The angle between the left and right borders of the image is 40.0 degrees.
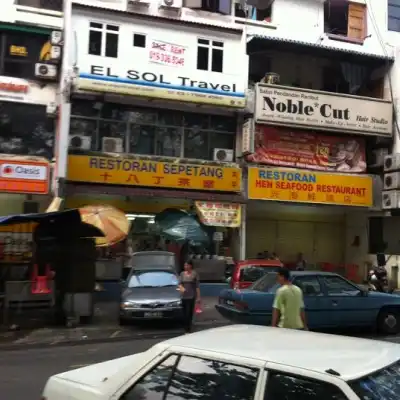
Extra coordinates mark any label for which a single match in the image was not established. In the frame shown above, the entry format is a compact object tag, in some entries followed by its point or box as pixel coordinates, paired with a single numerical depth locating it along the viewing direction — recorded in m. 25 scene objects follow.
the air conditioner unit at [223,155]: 21.52
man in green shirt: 7.42
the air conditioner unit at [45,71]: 19.36
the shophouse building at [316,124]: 21.73
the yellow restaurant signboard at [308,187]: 21.36
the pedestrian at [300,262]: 22.58
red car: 14.97
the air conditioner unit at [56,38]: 19.09
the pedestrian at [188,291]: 12.17
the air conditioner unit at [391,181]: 22.02
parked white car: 2.85
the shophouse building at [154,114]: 19.44
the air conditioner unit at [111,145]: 20.27
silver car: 13.09
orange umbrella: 15.16
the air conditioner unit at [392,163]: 22.19
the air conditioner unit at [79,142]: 19.55
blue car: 11.45
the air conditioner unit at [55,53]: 18.98
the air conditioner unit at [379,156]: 23.12
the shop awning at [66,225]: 13.24
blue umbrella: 19.20
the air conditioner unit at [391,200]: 21.94
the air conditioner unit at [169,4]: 20.53
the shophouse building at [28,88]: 19.42
